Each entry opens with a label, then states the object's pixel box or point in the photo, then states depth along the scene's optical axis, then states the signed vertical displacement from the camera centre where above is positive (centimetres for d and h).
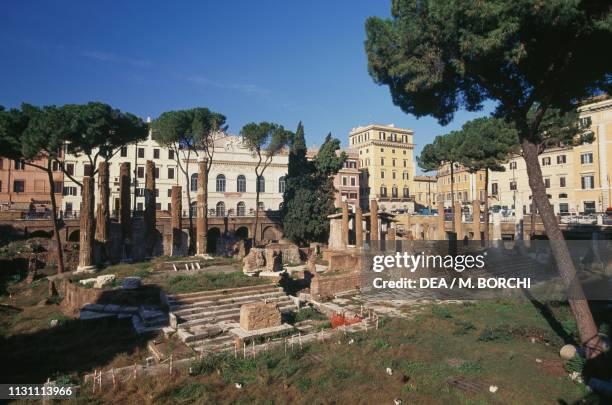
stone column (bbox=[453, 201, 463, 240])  2873 +8
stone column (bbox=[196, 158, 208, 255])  2490 +103
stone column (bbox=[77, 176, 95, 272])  1962 -37
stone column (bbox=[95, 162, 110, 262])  2114 +32
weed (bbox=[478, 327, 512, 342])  1068 -319
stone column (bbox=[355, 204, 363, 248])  2956 -27
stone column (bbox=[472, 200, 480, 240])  2873 +34
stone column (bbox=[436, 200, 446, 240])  2989 +9
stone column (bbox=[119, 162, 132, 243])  2309 +113
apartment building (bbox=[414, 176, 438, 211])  7069 +620
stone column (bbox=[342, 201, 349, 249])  3033 +5
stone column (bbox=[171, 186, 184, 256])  2513 +16
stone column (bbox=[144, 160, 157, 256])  2442 +100
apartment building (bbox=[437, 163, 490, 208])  5066 +554
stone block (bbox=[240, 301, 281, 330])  1146 -281
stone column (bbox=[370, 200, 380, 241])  2901 +26
